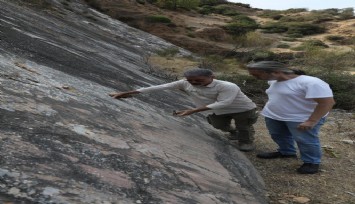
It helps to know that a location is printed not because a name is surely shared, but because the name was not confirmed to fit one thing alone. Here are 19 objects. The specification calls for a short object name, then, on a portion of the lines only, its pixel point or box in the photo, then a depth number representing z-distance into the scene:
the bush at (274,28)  37.76
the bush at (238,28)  29.32
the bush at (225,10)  45.41
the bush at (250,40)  25.91
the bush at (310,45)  25.33
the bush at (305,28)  38.24
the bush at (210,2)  50.31
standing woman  4.58
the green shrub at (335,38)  33.70
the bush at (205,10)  40.91
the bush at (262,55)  19.42
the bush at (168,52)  17.89
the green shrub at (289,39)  32.51
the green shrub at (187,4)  36.72
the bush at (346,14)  44.89
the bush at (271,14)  49.02
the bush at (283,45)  28.19
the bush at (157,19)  25.94
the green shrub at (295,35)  35.64
